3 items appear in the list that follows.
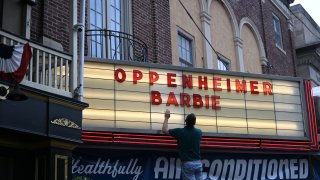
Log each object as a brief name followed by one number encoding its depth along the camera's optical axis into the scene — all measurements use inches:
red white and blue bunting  301.9
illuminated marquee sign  413.7
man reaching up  360.8
